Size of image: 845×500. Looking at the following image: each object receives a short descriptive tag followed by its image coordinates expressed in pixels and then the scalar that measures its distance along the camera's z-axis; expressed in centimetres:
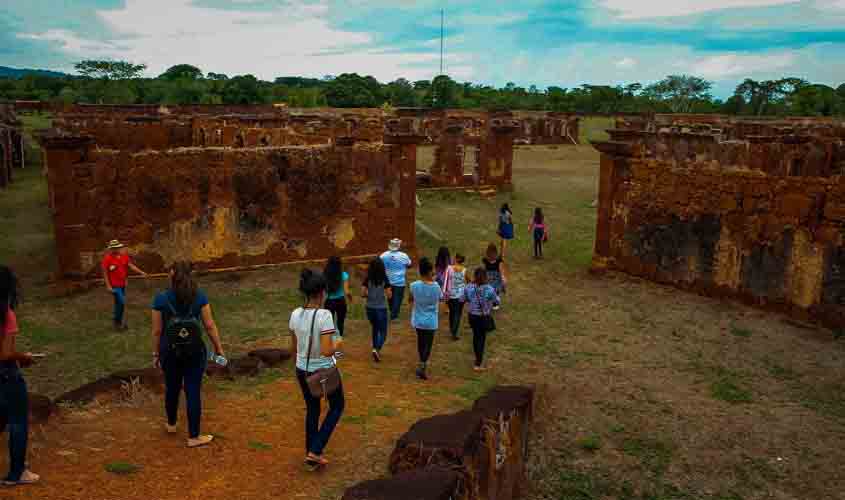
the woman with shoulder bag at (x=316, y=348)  476
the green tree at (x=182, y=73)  9706
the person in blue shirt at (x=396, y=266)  920
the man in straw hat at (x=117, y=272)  895
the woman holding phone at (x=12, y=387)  439
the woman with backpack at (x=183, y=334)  493
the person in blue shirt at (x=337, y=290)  766
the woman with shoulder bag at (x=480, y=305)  775
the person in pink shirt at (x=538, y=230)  1398
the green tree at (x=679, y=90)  8150
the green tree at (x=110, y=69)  6962
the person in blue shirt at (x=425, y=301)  745
